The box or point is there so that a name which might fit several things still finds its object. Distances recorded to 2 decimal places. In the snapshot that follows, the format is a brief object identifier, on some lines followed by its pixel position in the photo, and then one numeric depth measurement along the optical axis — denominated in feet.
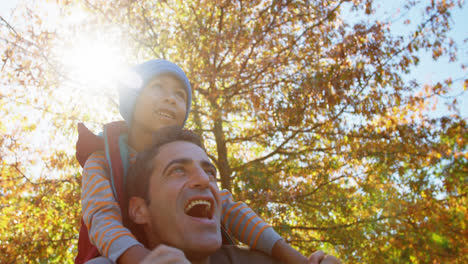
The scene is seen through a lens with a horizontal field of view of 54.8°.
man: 2.56
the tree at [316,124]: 17.35
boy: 2.46
